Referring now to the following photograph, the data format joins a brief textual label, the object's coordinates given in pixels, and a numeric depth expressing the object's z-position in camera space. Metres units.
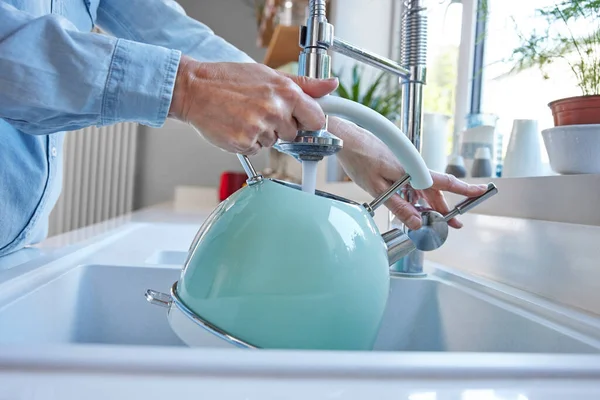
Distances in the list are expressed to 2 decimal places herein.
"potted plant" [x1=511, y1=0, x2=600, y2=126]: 0.69
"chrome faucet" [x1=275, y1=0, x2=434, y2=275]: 0.46
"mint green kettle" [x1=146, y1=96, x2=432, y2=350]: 0.42
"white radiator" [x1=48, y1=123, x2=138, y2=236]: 3.72
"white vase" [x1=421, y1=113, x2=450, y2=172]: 1.23
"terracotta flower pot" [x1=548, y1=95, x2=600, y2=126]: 0.68
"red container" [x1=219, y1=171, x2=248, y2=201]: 2.64
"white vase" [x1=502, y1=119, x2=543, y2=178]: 0.93
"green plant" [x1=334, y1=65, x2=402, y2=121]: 1.78
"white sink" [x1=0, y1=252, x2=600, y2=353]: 0.54
